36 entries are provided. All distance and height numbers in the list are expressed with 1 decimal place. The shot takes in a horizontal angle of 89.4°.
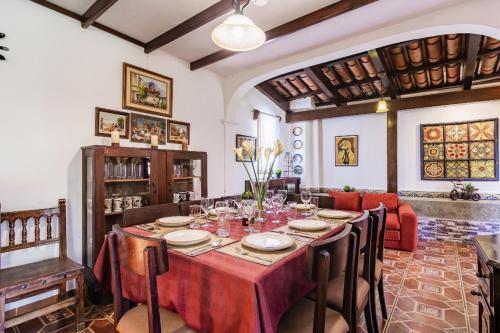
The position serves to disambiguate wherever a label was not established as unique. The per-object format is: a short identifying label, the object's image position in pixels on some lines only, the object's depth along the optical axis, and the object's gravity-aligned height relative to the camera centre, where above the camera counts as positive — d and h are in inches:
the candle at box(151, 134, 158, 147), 119.8 +13.0
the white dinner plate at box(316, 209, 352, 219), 84.3 -16.2
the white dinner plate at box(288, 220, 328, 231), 68.5 -16.2
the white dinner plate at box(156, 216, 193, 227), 73.9 -15.8
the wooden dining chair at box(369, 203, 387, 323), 68.7 -29.8
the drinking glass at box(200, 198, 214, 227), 74.5 -11.0
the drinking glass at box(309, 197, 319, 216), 96.6 -14.5
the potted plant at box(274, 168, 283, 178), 218.4 -4.0
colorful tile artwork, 187.6 +12.5
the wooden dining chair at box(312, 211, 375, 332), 53.4 -30.0
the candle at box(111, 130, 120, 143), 104.0 +13.0
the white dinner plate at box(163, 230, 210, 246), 55.5 -16.2
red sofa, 149.6 -30.1
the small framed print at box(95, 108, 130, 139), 108.9 +20.9
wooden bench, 68.5 -30.4
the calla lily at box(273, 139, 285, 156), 76.0 +5.8
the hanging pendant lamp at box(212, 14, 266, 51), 73.0 +38.8
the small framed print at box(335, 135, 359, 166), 239.4 +16.1
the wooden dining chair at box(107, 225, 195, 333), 40.2 -17.9
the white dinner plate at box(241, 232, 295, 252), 51.9 -16.2
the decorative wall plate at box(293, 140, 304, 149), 256.8 +23.8
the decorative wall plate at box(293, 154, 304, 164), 255.8 +9.3
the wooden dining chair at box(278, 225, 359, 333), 40.1 -20.8
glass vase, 77.3 -7.4
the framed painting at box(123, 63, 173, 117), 119.1 +38.9
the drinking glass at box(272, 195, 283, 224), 88.1 -13.0
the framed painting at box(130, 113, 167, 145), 122.0 +20.5
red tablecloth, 39.0 -21.6
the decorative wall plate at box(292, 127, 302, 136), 257.9 +37.4
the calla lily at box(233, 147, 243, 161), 74.9 +4.7
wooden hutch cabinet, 94.5 -6.1
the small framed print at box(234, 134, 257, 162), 188.6 +21.9
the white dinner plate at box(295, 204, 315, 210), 96.9 -15.3
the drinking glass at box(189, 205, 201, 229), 78.0 -13.9
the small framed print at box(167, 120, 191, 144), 138.0 +20.9
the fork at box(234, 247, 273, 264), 47.1 -17.2
